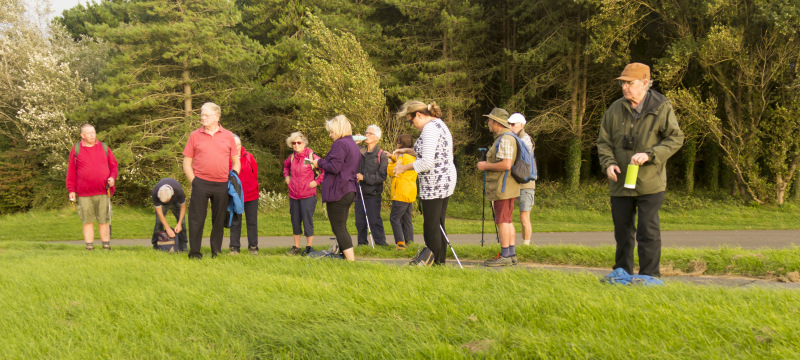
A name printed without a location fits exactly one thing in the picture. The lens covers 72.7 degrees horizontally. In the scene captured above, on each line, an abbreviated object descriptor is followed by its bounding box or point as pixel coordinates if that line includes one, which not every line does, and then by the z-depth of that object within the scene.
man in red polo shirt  7.67
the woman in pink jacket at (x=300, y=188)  9.34
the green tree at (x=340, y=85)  18.45
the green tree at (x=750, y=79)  18.66
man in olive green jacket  5.43
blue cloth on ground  4.85
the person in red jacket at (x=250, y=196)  9.58
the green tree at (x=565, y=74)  25.02
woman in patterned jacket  6.55
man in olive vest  7.53
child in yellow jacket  9.67
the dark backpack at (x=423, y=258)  6.50
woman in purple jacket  7.32
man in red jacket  9.91
